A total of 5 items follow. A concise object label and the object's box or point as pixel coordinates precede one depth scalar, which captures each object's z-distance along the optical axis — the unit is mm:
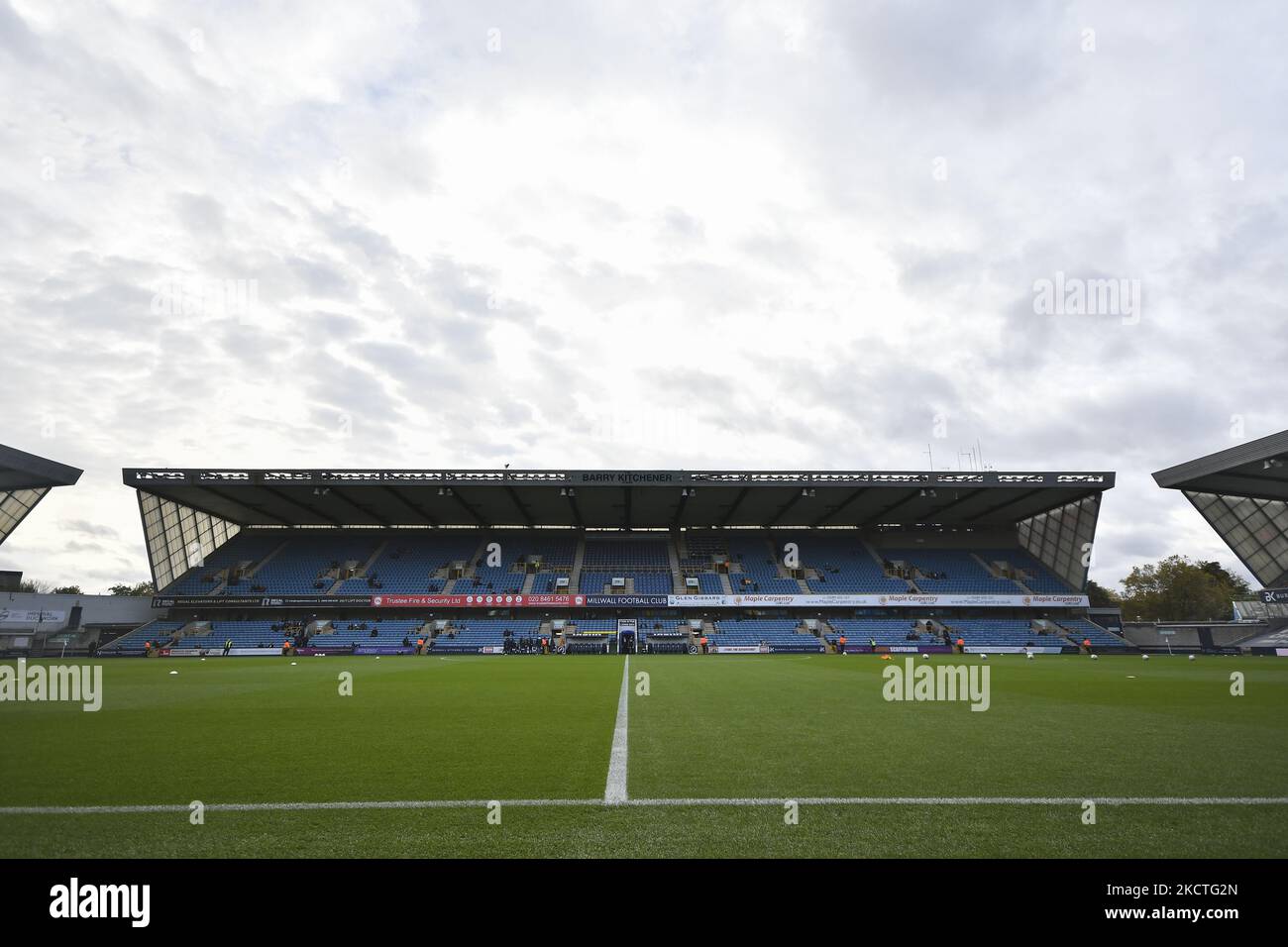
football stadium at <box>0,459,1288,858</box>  4004
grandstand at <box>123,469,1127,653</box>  44250
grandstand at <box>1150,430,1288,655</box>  34062
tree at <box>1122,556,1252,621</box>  69250
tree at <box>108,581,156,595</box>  90631
